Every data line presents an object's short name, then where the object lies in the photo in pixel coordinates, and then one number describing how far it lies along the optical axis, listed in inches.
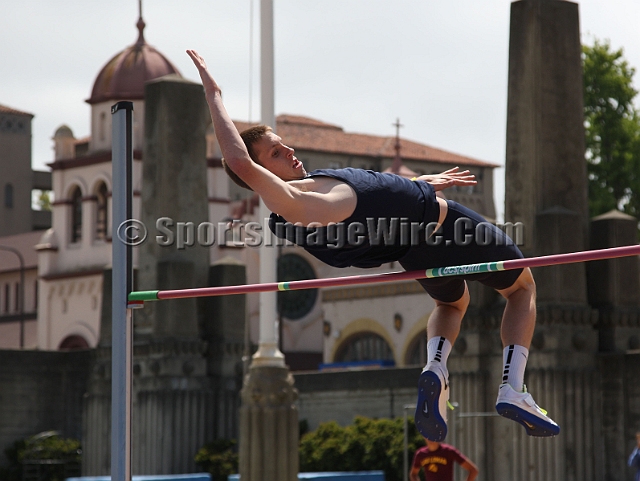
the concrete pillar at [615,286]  715.4
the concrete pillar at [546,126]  712.4
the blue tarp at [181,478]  726.5
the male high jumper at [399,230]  238.8
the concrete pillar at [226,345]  920.9
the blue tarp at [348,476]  745.6
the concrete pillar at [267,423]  741.3
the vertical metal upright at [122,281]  290.0
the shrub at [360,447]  825.5
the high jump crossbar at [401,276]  238.7
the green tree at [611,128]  1553.9
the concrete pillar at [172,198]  895.7
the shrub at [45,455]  1013.2
